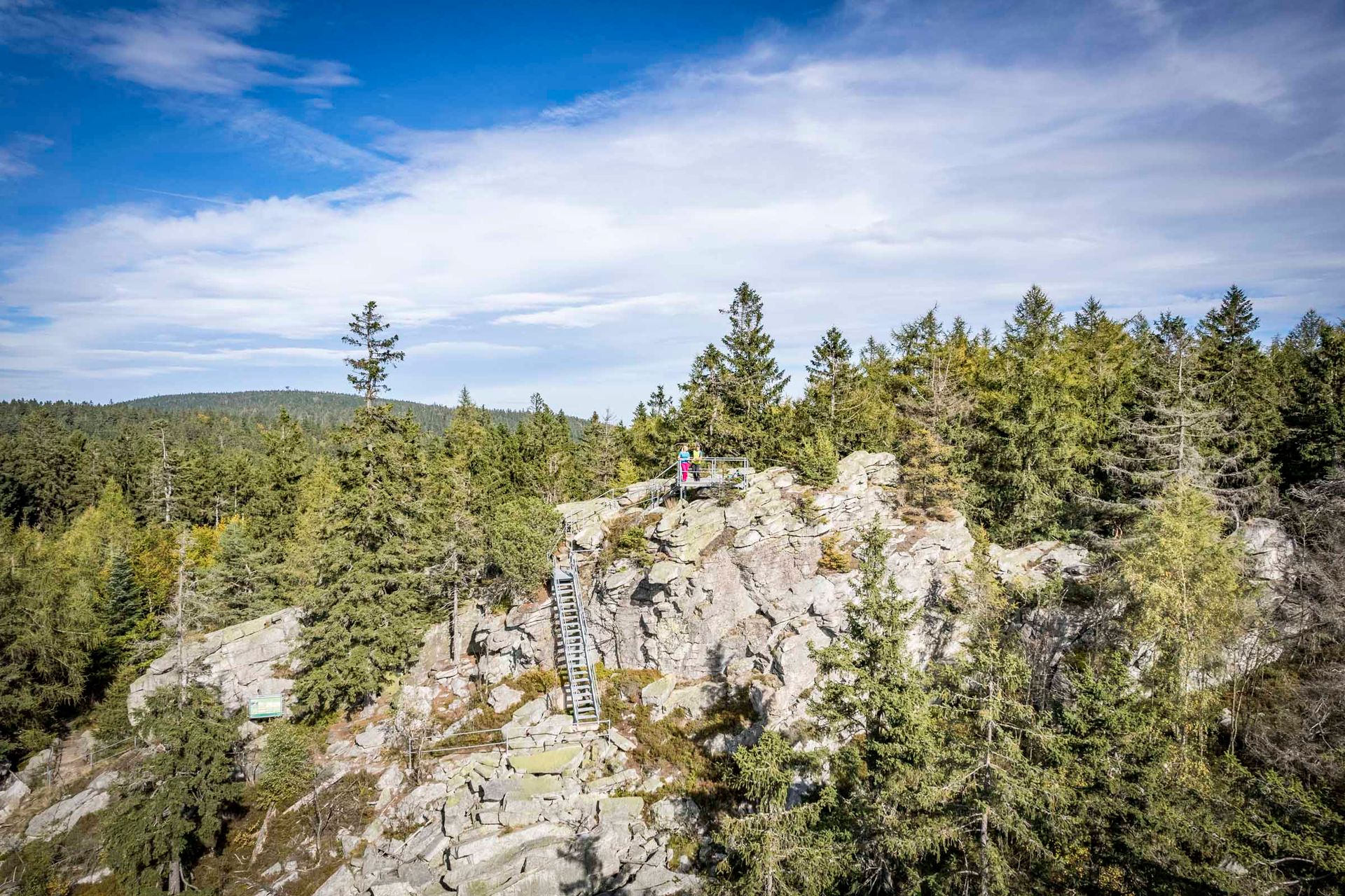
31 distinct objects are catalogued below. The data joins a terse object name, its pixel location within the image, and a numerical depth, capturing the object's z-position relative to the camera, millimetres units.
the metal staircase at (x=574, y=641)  23758
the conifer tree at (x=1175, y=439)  22250
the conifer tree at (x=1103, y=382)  27953
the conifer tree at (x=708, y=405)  31672
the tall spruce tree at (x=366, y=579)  26219
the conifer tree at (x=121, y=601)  42562
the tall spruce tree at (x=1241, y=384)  26984
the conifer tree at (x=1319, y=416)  25875
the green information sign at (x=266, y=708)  29141
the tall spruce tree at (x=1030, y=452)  25266
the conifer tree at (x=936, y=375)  29812
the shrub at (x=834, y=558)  23766
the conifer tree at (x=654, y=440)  38750
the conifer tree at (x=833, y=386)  33625
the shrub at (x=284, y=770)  22734
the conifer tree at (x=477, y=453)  41272
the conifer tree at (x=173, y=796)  19203
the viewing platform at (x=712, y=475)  27688
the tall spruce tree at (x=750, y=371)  32625
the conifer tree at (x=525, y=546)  28156
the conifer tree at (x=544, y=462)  46503
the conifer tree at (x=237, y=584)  41812
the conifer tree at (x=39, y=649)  33938
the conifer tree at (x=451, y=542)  30688
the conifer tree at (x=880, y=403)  32312
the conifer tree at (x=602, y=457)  48781
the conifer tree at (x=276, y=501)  49328
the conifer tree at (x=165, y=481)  66125
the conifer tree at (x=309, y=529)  37188
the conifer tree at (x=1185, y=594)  16734
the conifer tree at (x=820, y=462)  26219
